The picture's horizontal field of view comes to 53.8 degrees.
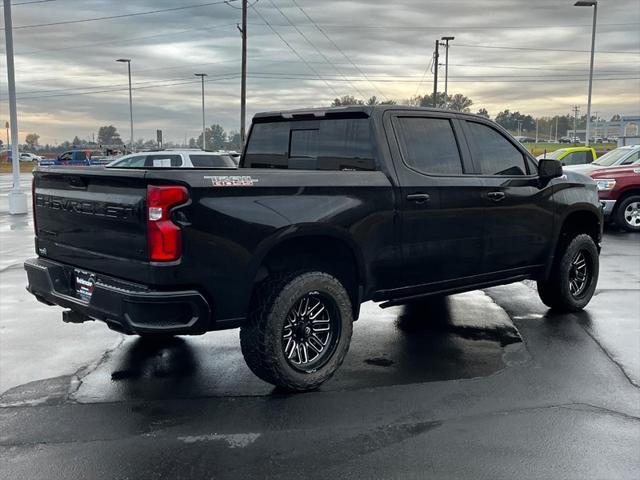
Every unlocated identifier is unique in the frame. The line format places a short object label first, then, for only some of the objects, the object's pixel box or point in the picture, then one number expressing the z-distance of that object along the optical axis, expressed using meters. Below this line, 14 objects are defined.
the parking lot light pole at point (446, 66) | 50.08
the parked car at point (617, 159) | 14.45
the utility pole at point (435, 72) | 49.94
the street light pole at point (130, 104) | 48.93
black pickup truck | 3.81
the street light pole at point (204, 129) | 55.51
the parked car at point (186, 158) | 15.39
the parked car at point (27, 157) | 80.12
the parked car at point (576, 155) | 20.17
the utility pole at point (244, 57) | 31.27
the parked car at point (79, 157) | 39.47
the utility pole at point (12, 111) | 16.69
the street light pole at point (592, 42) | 27.22
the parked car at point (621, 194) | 13.62
